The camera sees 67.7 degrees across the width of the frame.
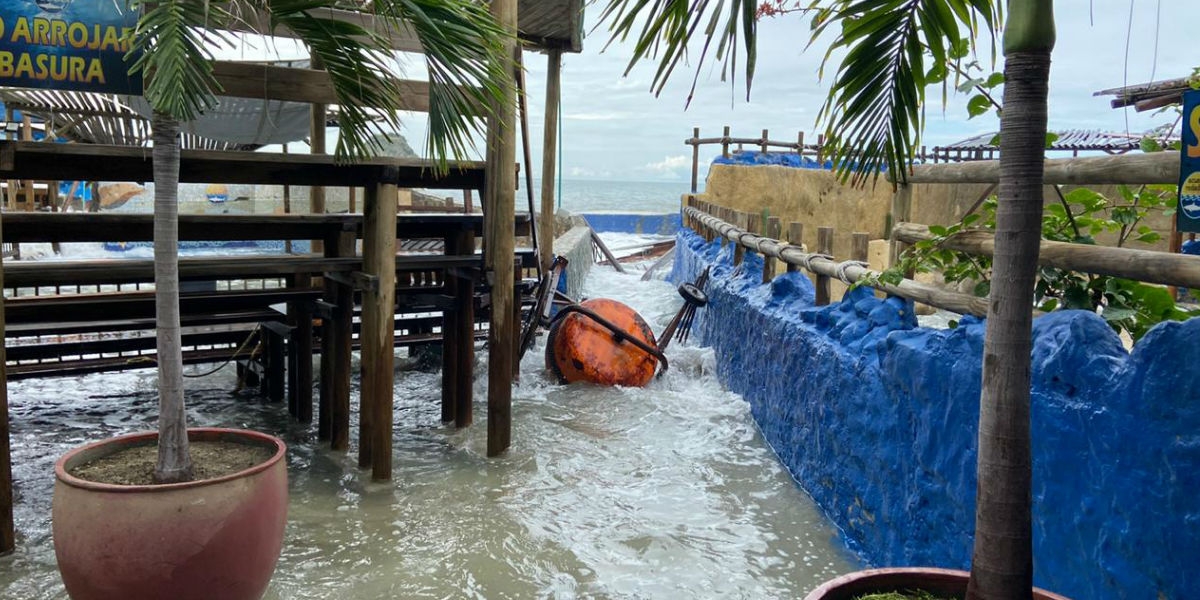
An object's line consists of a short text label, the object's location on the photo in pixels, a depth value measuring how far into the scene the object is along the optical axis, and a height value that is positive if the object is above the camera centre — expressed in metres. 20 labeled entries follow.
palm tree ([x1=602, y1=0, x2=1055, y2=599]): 1.85 -0.24
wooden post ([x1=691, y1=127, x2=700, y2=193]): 25.54 +1.54
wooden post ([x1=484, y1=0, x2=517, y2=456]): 5.91 -0.26
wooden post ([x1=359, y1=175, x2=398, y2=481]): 5.57 -0.69
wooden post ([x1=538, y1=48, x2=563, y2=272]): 8.27 +0.58
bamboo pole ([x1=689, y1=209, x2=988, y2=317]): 3.72 -0.36
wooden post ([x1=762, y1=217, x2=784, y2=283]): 7.86 -0.52
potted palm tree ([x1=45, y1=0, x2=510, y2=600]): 3.23 -1.06
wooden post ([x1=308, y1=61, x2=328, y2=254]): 8.12 +0.68
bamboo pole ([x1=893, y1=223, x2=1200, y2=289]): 2.56 -0.14
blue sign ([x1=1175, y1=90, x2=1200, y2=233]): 2.33 +0.13
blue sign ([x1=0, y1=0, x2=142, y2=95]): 4.23 +0.75
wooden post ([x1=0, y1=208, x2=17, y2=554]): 4.28 -1.35
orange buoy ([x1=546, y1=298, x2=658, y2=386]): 8.80 -1.42
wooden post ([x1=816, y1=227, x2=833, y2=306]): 6.85 -0.22
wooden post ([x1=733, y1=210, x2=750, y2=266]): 9.51 -0.40
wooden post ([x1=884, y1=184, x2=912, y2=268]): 4.59 +0.00
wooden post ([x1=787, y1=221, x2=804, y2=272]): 7.20 -0.19
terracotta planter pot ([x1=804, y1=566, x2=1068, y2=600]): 2.26 -0.94
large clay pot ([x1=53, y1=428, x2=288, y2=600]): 3.21 -1.22
